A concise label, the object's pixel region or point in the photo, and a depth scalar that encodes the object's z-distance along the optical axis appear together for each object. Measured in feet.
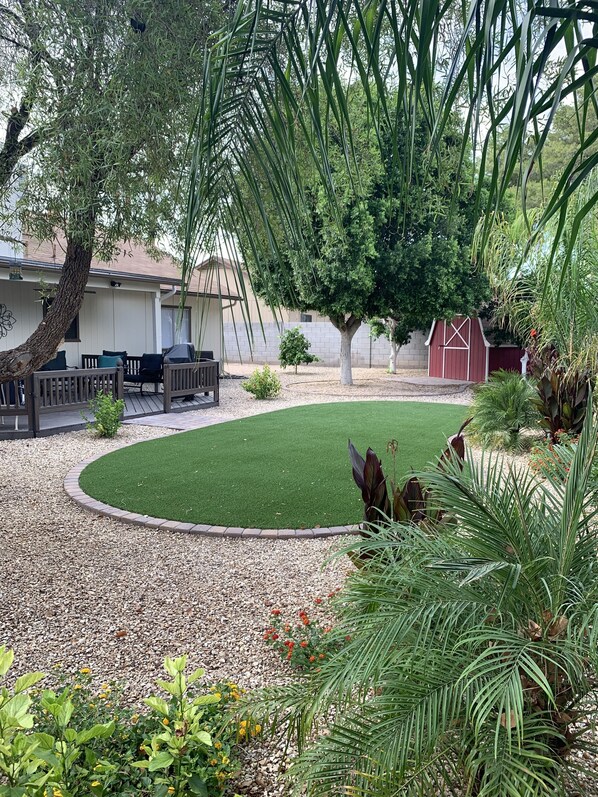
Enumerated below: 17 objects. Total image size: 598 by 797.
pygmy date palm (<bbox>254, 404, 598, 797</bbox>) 4.94
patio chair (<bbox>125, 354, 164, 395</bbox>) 46.91
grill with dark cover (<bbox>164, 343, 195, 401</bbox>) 47.00
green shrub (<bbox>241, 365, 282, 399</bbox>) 49.52
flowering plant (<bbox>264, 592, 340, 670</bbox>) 9.18
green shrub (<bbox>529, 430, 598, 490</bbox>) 7.27
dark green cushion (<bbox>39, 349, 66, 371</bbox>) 40.65
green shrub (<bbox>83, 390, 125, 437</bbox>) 30.91
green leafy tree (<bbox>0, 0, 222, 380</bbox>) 12.02
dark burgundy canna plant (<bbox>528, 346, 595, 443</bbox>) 25.36
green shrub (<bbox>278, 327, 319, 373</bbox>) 72.59
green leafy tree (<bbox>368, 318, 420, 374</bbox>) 75.15
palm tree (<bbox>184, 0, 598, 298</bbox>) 2.42
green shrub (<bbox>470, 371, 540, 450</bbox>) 27.58
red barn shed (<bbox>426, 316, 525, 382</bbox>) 65.21
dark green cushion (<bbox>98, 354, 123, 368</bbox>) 44.86
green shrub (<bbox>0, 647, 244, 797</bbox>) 5.56
